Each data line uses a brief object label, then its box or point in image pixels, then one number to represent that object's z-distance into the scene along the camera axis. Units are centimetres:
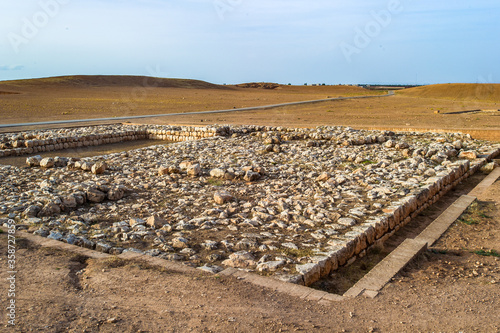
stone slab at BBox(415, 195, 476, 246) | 552
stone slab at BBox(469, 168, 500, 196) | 785
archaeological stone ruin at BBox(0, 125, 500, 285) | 505
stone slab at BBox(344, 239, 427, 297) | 400
